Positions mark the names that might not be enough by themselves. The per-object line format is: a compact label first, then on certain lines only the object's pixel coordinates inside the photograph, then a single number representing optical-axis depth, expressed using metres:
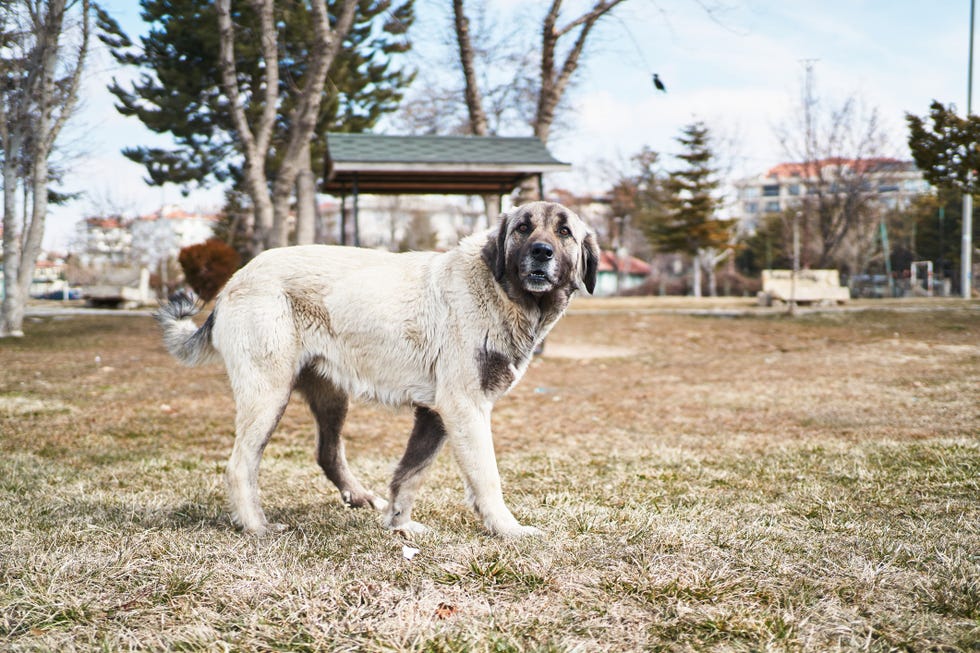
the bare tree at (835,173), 22.23
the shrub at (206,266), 20.34
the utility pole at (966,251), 30.95
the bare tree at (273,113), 13.29
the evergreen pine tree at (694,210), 47.56
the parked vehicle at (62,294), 55.33
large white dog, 3.66
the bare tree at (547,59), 16.53
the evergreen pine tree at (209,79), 19.14
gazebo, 12.44
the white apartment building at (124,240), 43.99
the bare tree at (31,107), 14.23
